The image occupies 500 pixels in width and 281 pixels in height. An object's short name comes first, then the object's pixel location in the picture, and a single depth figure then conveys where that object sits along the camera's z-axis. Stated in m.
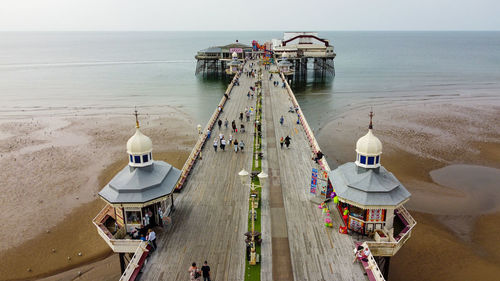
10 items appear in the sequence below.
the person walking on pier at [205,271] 14.29
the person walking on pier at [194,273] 14.16
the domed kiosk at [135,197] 17.27
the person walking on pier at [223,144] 28.83
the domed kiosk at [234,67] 74.25
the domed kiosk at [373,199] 17.06
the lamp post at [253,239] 15.76
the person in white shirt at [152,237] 16.72
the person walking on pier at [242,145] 29.31
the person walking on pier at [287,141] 29.41
